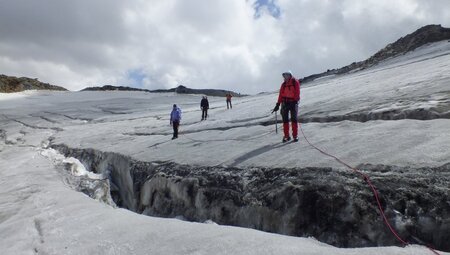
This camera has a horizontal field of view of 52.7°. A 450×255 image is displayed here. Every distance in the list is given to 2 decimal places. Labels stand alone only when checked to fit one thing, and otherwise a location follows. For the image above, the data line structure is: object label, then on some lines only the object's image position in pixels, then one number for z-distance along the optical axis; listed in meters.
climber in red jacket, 9.66
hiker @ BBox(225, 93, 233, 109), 28.48
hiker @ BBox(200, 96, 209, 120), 22.30
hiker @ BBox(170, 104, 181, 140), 15.30
